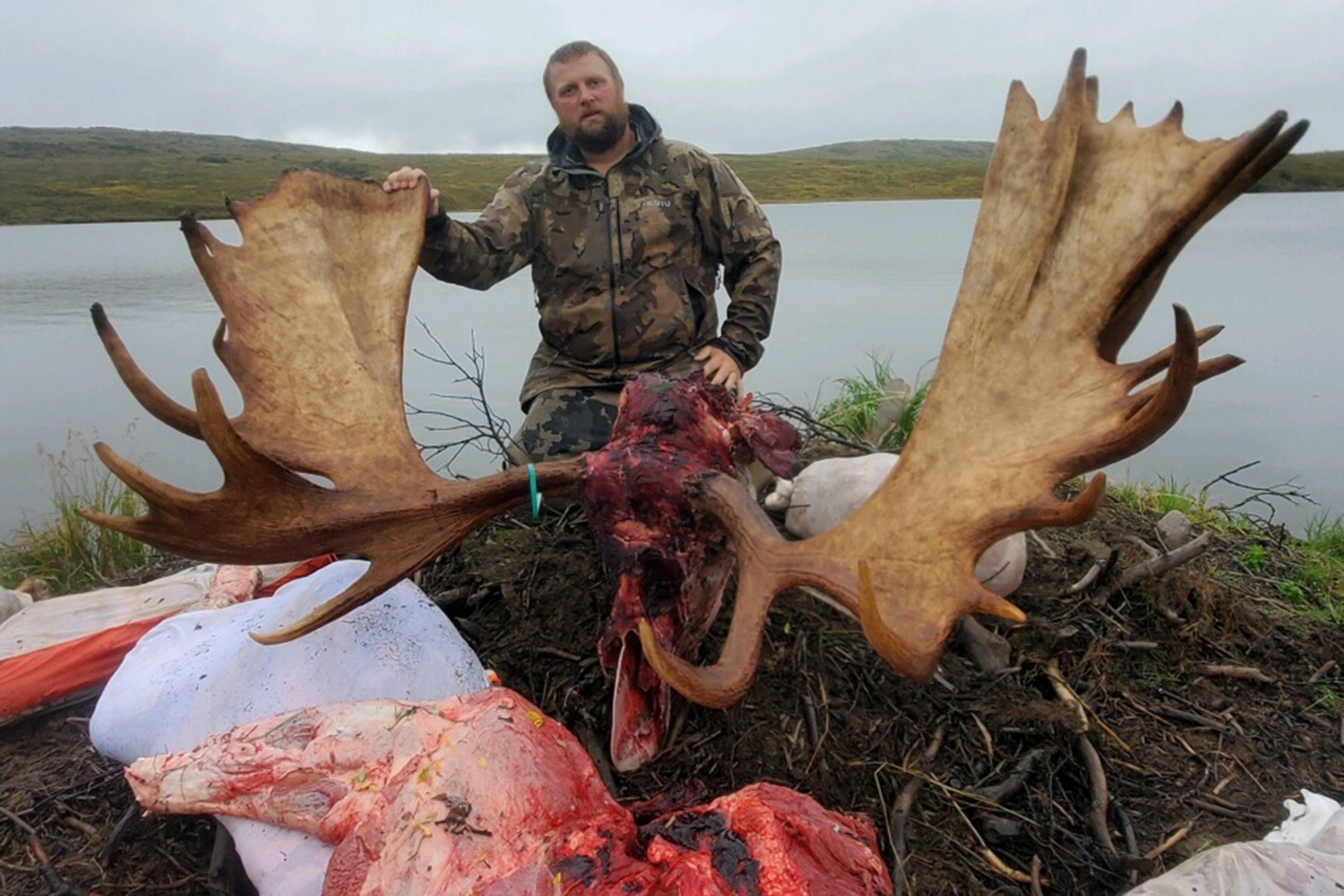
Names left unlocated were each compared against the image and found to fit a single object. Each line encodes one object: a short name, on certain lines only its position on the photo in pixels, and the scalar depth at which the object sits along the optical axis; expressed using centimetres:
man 386
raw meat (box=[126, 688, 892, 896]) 144
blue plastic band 212
